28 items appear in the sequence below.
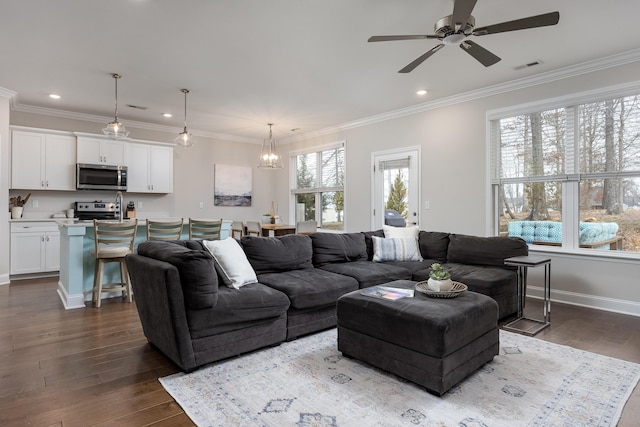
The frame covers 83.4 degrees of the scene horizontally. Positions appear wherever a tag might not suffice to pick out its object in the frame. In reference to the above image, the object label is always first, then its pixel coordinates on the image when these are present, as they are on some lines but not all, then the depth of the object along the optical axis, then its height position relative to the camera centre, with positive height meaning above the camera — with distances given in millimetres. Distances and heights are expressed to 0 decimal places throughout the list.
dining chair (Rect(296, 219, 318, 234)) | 6188 -264
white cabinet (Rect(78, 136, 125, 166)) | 5949 +1038
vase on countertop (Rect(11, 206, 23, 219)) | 5516 -2
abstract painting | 7770 +581
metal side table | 3279 -942
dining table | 6248 -309
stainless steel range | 6105 +33
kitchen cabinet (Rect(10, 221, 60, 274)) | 5332 -541
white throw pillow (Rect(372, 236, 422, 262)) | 4359 -466
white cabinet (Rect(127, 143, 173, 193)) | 6441 +808
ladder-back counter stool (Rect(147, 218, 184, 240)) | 4434 -220
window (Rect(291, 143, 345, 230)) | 7109 +530
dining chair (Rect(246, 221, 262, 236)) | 6340 -300
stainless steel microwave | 5910 +591
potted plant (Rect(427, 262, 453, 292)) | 2520 -492
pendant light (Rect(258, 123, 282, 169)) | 6535 +932
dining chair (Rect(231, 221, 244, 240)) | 6808 -333
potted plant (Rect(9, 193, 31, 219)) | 5516 +109
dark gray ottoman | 2082 -779
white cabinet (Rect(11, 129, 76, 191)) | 5469 +817
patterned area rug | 1871 -1073
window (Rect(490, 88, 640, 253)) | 3854 +445
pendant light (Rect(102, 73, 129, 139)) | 4496 +1031
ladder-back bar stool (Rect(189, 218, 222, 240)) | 4715 -228
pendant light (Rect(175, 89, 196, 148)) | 4984 +1014
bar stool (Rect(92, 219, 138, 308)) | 3963 -419
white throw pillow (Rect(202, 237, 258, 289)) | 2881 -424
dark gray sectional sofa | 2373 -613
